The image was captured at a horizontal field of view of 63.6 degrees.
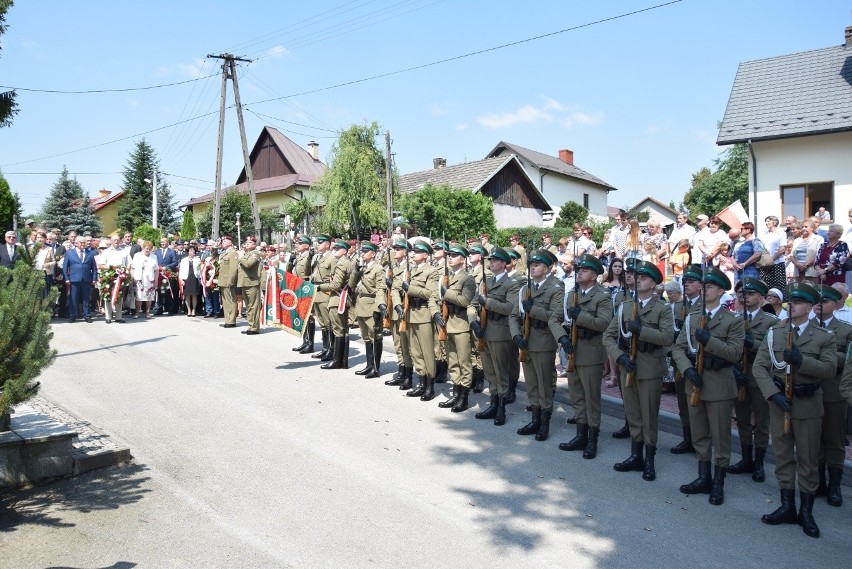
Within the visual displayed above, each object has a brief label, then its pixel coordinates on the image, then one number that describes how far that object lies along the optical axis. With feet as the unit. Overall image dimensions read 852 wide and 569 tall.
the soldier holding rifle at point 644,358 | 20.44
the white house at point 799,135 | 57.93
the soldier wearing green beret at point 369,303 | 33.04
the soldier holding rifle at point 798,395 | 16.85
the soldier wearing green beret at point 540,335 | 24.08
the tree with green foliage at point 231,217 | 132.94
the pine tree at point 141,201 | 174.09
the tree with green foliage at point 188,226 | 140.67
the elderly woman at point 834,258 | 30.89
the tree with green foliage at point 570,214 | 130.41
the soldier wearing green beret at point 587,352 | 22.38
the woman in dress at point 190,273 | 53.62
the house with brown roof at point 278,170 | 156.21
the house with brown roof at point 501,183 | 126.31
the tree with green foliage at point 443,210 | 92.73
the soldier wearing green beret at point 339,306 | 33.96
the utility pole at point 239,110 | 83.20
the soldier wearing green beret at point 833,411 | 17.74
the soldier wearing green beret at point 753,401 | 20.21
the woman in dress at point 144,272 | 52.65
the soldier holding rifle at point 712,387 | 18.75
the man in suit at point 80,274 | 48.32
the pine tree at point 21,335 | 15.28
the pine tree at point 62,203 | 152.76
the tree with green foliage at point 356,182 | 96.27
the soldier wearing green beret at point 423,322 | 29.22
